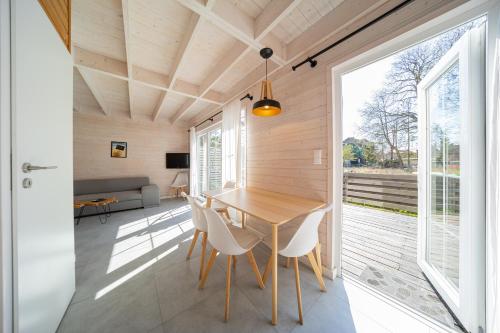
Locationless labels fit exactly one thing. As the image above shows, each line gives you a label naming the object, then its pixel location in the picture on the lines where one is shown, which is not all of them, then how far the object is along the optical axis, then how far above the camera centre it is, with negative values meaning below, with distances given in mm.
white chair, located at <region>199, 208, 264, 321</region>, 1172 -614
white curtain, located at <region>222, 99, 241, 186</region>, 2893 +473
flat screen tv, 5254 +177
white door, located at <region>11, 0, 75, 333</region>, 763 -37
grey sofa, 3703 -704
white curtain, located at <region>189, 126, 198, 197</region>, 5068 +10
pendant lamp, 1540 +616
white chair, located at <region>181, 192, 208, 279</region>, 1546 -584
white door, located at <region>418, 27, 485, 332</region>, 1021 -94
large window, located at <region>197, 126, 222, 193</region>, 4223 +195
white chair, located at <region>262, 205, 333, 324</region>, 1135 -595
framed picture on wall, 4523 +474
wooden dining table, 1150 -392
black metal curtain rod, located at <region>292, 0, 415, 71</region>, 1177 +1196
